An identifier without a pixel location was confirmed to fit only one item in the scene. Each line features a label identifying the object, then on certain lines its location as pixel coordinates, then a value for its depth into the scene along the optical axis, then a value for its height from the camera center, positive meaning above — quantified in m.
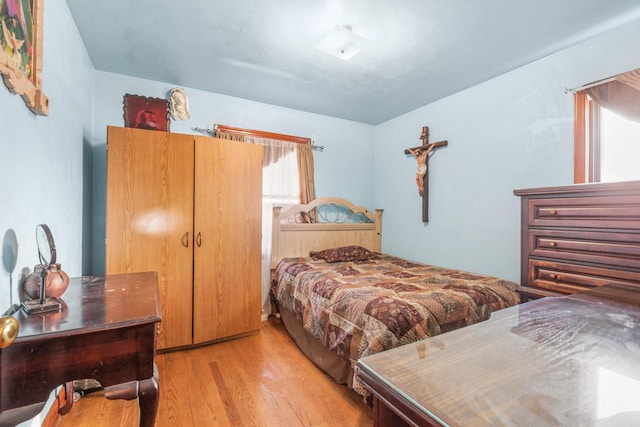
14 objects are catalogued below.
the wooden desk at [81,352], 0.86 -0.46
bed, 1.70 -0.58
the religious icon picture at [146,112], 2.75 +0.97
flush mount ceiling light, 2.00 +1.23
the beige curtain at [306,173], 3.60 +0.49
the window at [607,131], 1.98 +0.61
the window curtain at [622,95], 1.91 +0.83
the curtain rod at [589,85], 2.03 +0.95
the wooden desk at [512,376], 0.41 -0.28
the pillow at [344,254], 3.28 -0.49
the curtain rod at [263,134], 3.17 +0.92
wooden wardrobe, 2.29 -0.11
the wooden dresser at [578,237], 1.26 -0.12
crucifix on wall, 3.35 +0.48
